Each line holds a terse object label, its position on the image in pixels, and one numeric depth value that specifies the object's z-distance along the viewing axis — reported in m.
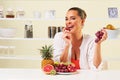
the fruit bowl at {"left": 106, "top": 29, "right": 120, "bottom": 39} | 3.17
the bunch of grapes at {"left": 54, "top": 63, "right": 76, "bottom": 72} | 2.03
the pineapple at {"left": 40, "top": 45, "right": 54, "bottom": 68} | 2.12
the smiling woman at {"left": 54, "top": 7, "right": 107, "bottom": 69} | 2.61
